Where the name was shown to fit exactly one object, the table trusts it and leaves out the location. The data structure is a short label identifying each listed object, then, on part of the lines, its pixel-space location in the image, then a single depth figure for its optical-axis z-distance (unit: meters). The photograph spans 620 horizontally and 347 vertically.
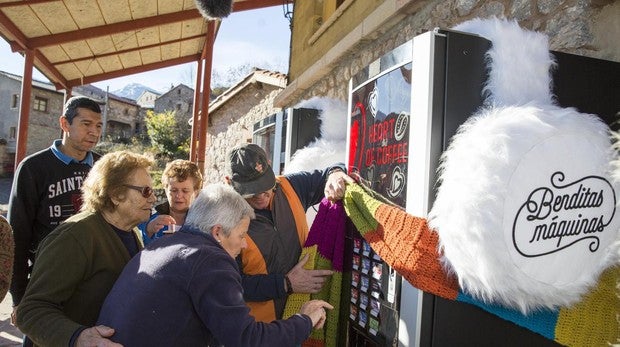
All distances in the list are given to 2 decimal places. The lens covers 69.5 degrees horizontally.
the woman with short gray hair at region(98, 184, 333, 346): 1.48
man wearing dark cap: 2.06
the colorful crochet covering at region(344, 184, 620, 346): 1.35
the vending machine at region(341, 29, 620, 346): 1.45
